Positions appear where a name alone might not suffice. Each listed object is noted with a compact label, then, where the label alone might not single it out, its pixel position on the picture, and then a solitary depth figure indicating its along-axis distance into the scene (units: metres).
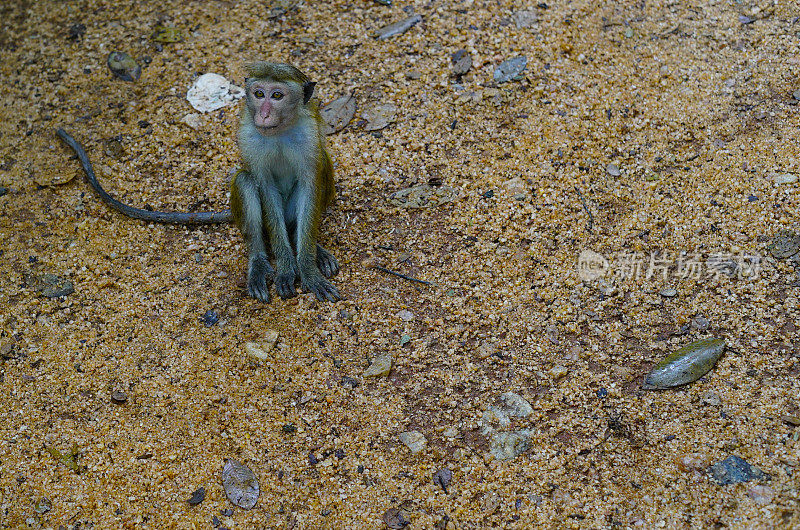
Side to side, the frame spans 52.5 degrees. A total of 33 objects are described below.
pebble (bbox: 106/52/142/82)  6.43
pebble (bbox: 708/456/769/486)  3.67
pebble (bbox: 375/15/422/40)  6.40
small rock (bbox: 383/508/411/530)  3.74
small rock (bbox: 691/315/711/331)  4.41
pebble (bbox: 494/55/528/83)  6.00
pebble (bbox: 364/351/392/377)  4.38
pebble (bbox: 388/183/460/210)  5.33
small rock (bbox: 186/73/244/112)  6.14
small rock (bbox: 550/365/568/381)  4.30
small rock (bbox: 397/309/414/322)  4.67
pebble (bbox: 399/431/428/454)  4.04
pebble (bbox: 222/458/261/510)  3.86
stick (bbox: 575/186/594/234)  5.05
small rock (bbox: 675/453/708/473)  3.77
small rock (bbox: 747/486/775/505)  3.56
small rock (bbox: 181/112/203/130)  6.02
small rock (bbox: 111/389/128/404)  4.34
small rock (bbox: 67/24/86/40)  6.79
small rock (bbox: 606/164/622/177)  5.34
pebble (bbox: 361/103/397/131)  5.85
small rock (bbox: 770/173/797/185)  5.02
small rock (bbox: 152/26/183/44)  6.62
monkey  4.68
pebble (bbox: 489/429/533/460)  3.99
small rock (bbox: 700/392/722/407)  4.03
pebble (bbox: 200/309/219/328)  4.75
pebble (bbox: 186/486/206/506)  3.88
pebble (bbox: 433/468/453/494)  3.89
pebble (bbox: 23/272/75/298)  5.00
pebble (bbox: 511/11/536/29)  6.30
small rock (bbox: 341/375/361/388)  4.35
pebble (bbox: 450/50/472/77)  6.09
